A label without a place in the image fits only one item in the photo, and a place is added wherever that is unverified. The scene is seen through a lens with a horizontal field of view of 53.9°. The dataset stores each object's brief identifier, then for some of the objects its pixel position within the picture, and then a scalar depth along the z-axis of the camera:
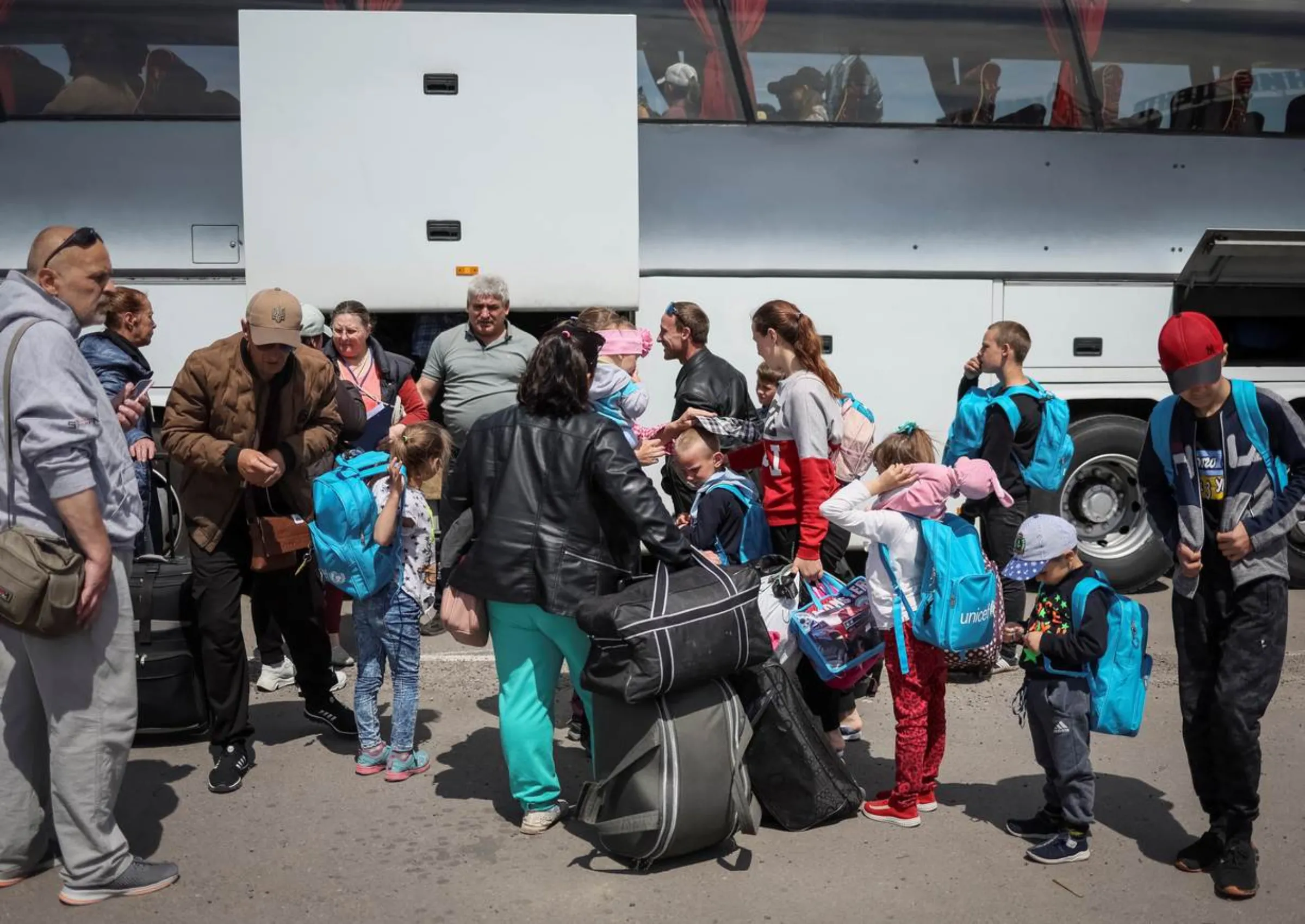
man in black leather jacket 5.98
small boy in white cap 4.01
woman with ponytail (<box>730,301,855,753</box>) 4.65
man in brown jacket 4.67
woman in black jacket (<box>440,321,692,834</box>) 4.08
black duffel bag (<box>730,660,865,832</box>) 4.19
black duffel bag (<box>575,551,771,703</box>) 3.82
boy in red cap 3.91
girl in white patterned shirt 4.71
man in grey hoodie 3.59
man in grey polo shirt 6.51
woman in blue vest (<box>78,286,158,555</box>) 5.50
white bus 6.85
